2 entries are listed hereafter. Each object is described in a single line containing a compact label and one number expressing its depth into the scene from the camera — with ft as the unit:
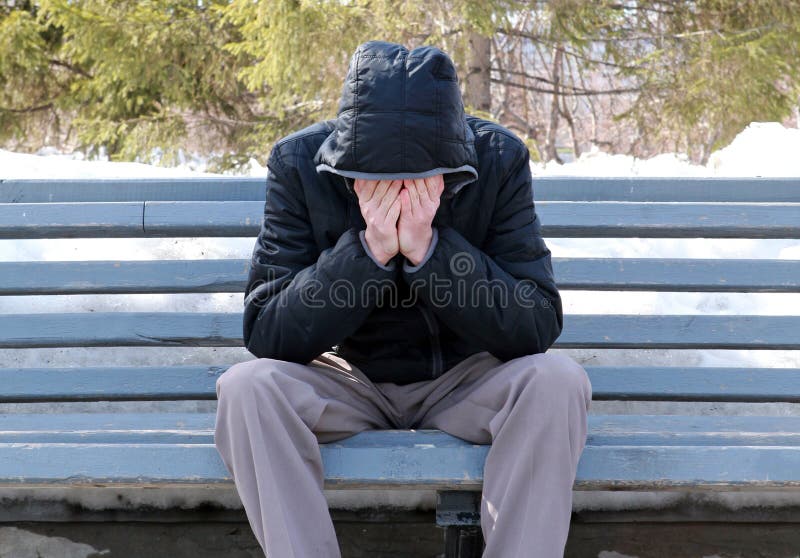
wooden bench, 18.67
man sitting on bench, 13.41
